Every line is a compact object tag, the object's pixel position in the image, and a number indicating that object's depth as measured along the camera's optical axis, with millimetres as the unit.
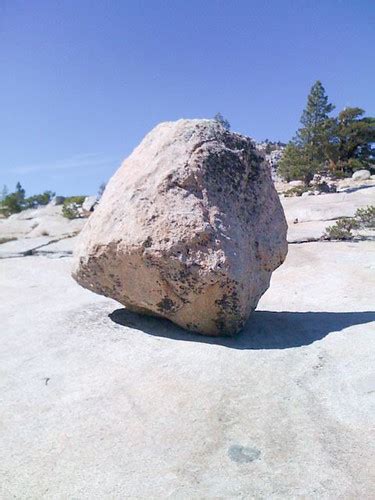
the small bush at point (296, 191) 24188
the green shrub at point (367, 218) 12656
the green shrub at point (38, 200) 37506
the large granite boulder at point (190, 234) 4762
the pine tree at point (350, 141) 28844
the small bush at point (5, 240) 16497
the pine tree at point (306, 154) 25550
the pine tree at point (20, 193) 36747
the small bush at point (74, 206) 22172
